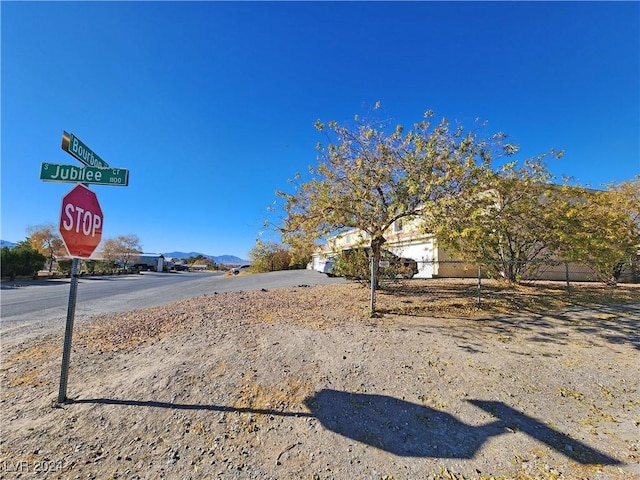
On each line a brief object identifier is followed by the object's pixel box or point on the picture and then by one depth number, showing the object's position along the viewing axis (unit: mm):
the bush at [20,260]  21328
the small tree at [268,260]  32406
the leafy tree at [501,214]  6352
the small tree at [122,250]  52822
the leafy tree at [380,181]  7070
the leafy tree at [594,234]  6977
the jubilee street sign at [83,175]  3158
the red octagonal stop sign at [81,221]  2896
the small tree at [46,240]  35306
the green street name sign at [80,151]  3071
